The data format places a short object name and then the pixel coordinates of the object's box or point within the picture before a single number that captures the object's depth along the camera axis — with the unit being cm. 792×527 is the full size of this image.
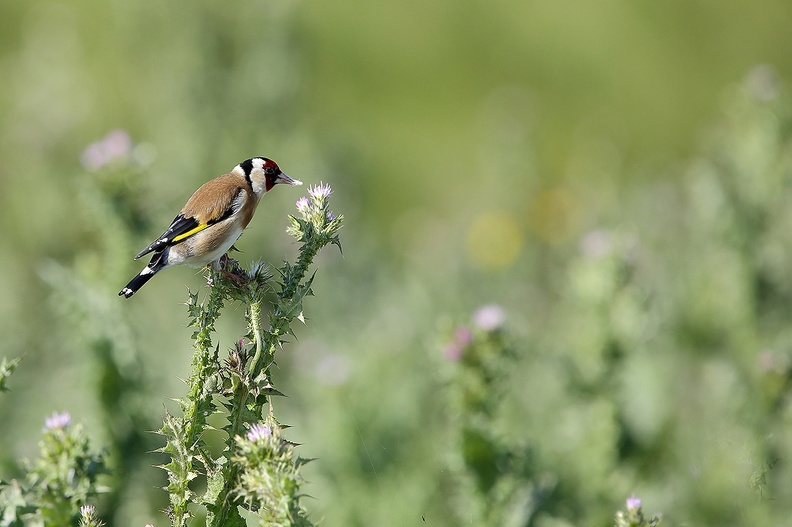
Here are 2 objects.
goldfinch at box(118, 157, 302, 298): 671
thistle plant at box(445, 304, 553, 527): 832
